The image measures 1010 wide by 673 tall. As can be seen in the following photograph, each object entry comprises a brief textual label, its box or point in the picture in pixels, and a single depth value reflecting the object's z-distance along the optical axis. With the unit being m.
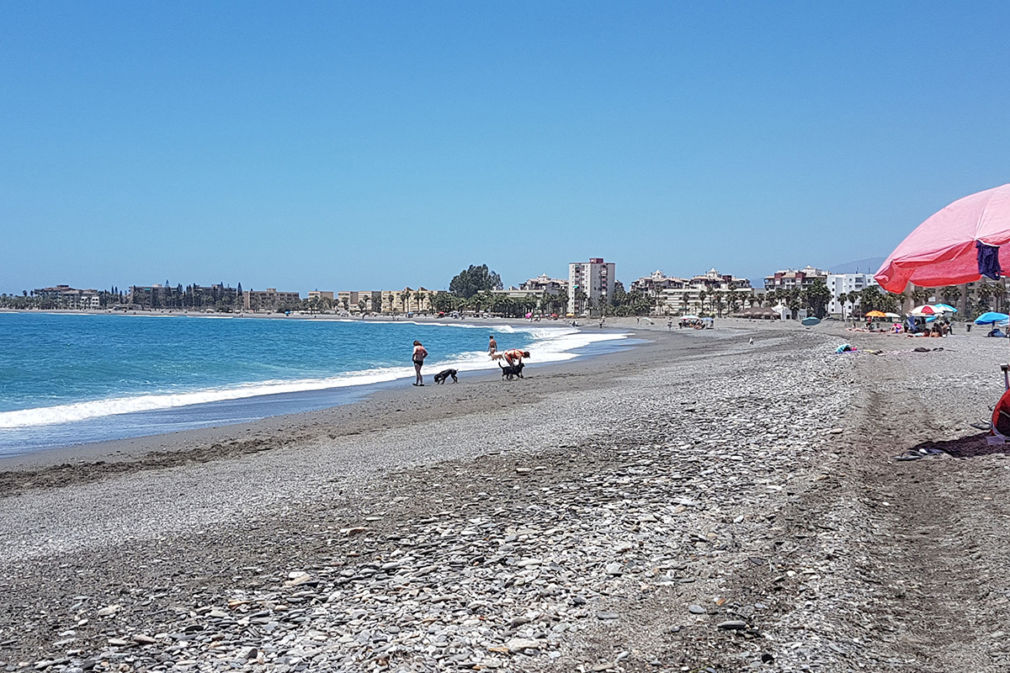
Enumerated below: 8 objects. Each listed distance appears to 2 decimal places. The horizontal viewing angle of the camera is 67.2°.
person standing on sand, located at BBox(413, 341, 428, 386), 25.38
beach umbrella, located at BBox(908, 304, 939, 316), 45.31
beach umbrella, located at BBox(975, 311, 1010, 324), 43.52
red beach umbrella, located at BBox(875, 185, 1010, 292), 7.26
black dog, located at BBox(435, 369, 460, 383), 25.70
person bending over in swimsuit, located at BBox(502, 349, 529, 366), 25.63
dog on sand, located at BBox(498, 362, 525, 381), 25.30
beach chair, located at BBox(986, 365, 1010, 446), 8.78
